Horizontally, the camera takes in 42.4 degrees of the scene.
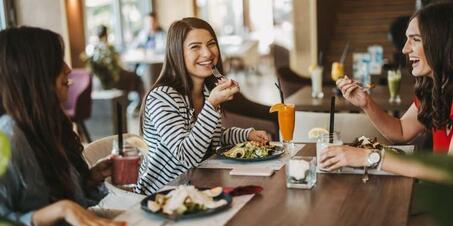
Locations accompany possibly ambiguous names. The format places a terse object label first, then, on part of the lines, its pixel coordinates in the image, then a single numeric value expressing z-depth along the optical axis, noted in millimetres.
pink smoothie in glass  1784
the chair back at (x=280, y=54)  10703
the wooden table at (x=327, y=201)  1598
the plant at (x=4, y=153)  613
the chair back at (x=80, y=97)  6332
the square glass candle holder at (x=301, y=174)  1901
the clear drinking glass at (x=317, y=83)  4477
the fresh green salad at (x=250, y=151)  2303
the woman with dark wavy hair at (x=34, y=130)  1560
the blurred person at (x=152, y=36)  9820
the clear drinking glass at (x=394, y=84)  4031
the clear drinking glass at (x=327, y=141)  2115
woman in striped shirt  2262
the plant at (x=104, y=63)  7453
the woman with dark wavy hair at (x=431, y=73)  2293
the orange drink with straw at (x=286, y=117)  2424
